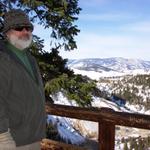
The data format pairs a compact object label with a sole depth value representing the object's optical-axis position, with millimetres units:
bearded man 1717
